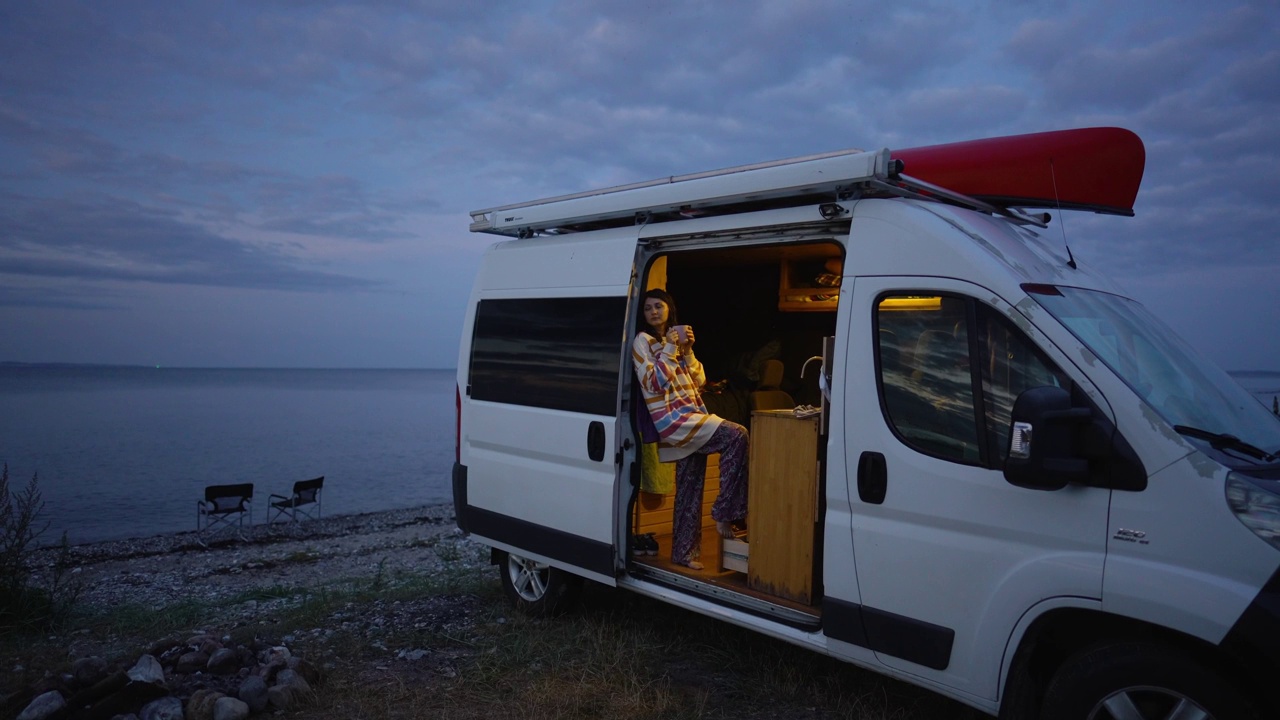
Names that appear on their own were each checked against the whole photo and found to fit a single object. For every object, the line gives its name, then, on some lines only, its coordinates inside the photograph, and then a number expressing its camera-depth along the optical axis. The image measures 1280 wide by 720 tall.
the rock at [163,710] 3.93
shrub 6.19
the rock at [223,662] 4.53
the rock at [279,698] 4.33
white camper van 2.76
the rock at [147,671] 4.23
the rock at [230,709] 4.04
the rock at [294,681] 4.42
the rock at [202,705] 4.01
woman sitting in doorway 5.01
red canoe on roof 4.16
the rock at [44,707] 3.84
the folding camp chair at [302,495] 16.22
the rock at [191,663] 4.55
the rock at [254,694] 4.27
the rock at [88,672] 4.24
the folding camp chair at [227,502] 14.91
